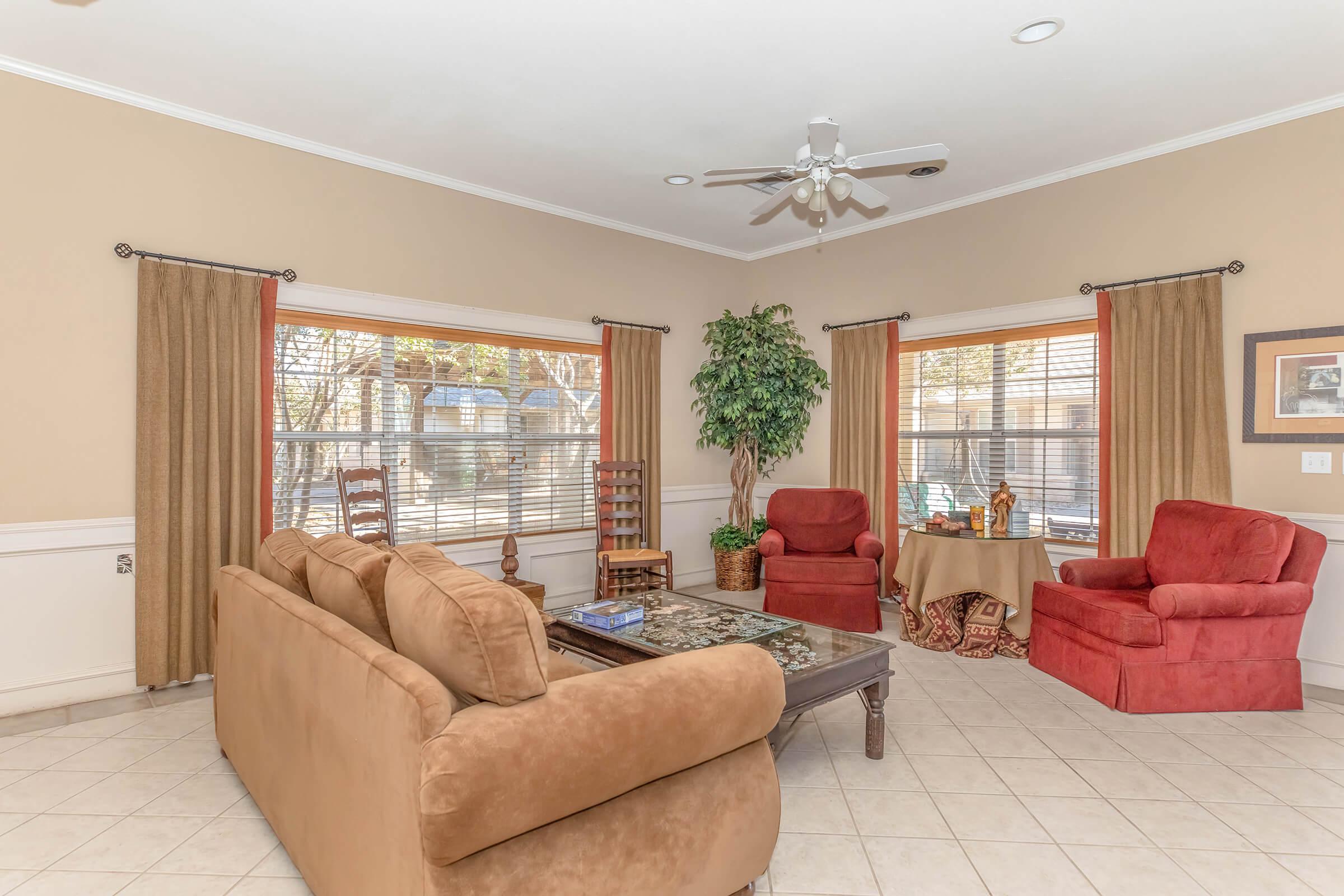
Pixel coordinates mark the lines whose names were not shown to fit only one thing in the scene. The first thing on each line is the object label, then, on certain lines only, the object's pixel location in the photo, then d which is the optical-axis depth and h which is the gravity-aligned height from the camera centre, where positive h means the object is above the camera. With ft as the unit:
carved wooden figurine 14.38 -1.14
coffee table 8.75 -2.63
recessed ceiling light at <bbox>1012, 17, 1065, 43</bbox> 9.84 +5.80
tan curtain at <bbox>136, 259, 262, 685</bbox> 11.80 -0.03
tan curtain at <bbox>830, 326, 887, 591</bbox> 18.35 +0.92
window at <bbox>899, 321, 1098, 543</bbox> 15.51 +0.57
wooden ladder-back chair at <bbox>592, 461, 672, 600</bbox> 17.10 -1.98
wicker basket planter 19.22 -3.23
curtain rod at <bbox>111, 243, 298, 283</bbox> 11.65 +3.22
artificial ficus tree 18.72 +1.66
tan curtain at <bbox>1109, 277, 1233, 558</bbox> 13.23 +0.87
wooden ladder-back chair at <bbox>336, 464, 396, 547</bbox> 13.73 -1.07
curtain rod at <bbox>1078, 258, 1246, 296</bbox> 13.03 +3.29
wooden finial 15.61 -2.41
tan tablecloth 13.53 -2.31
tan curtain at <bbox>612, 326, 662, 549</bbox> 18.60 +1.14
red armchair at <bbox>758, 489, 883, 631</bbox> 15.28 -2.61
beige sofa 4.66 -2.39
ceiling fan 10.71 +4.51
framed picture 12.14 +1.08
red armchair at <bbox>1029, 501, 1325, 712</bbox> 10.88 -2.79
